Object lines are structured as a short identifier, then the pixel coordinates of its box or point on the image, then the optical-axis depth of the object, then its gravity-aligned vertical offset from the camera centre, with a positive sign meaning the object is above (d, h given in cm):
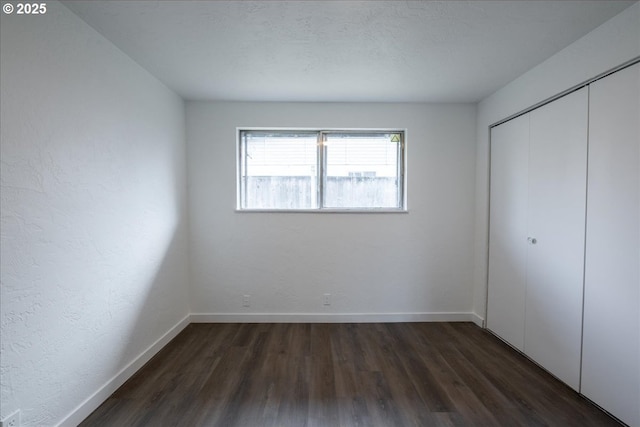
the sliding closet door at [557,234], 175 -22
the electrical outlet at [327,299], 283 -106
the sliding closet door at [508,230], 223 -23
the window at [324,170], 294 +39
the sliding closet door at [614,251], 144 -28
